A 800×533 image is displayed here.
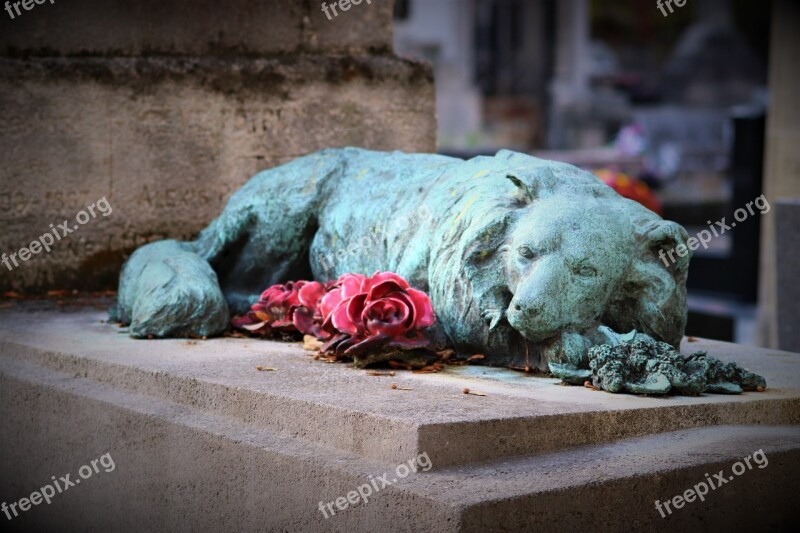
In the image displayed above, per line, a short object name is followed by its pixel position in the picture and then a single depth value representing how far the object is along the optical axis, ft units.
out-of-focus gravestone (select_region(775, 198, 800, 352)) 22.39
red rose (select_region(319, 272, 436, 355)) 14.11
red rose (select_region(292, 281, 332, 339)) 16.12
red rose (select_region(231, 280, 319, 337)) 16.40
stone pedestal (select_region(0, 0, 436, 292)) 20.38
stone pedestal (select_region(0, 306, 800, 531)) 11.10
